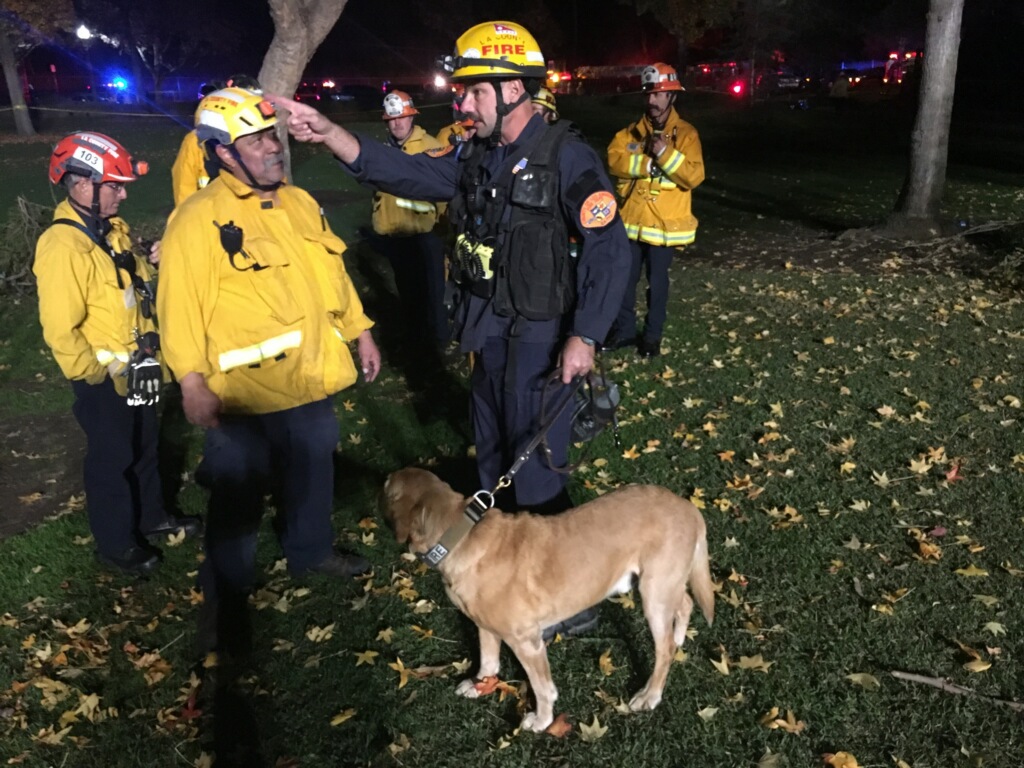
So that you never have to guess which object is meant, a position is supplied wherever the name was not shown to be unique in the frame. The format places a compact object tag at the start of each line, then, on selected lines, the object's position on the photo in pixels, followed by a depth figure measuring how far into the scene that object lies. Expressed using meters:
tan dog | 2.96
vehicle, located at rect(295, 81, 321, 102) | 43.59
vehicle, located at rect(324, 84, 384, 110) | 44.66
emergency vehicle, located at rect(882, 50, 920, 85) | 41.19
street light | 35.54
